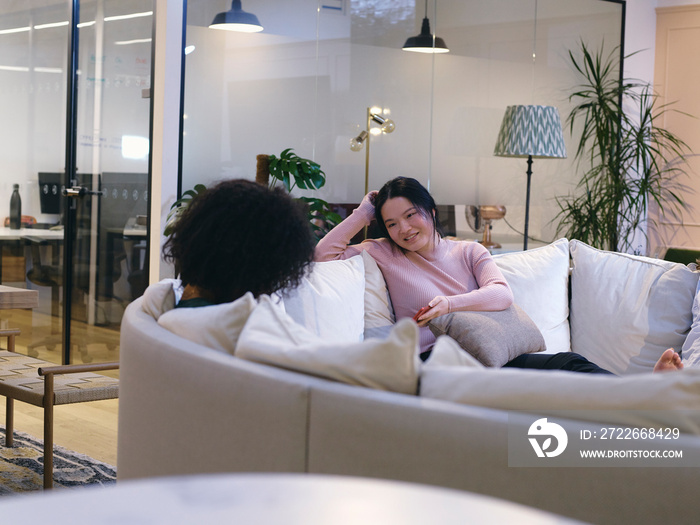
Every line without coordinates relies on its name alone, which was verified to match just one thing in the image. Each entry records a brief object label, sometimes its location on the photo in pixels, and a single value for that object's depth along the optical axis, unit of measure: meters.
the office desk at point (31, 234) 4.83
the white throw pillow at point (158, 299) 1.98
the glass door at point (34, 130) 4.82
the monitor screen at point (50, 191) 4.83
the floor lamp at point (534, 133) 4.50
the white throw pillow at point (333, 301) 2.43
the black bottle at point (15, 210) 4.83
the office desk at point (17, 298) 3.00
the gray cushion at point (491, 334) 2.59
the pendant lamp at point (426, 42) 4.93
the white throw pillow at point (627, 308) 3.05
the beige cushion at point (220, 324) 1.65
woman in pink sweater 2.73
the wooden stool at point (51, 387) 2.61
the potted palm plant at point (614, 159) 5.74
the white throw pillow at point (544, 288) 3.11
